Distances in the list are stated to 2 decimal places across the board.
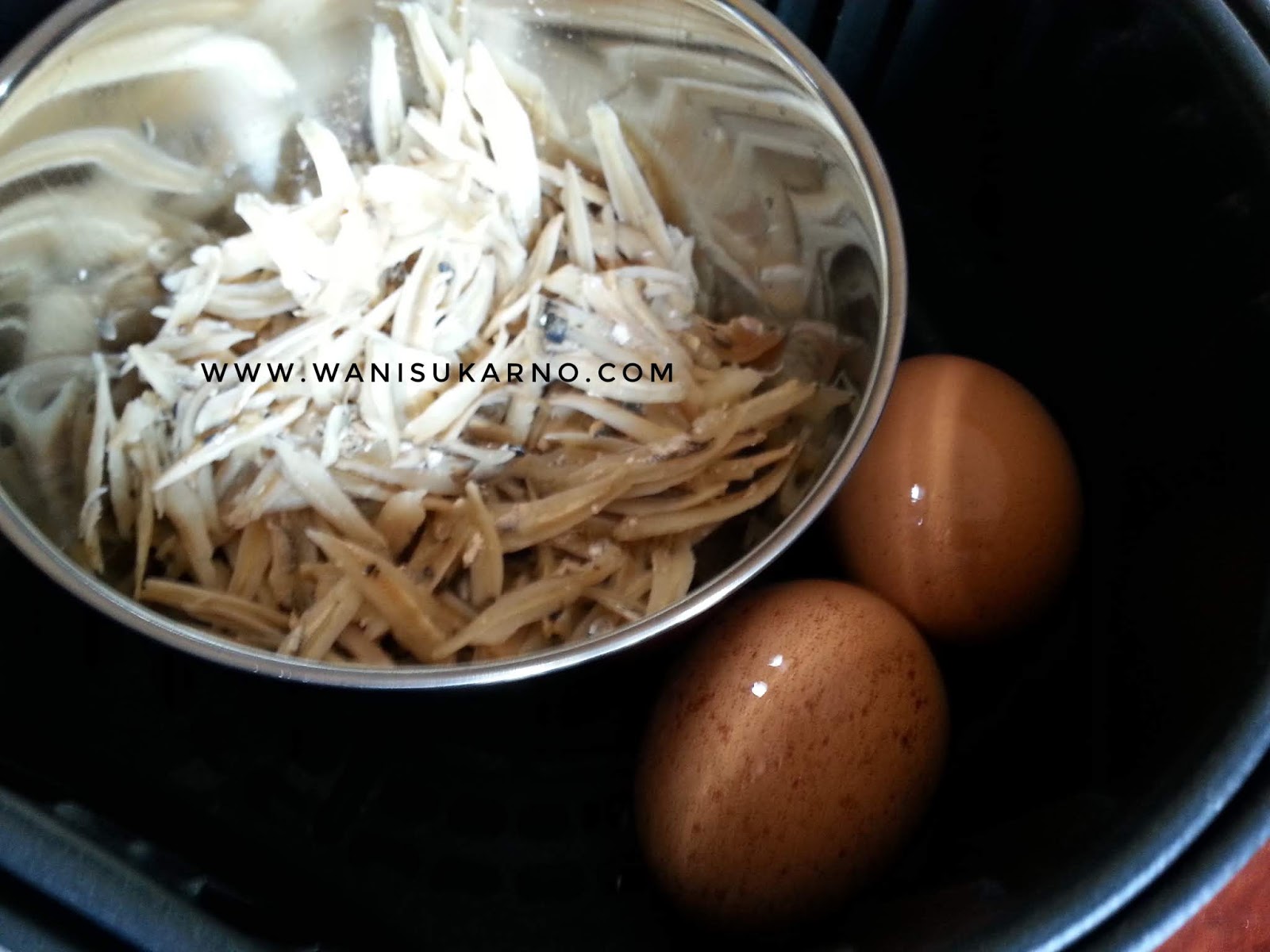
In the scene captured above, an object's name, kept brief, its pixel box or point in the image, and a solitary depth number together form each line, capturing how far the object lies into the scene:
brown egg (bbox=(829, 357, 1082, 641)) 0.18
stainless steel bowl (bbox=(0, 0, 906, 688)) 0.19
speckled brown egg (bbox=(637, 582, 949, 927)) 0.15
